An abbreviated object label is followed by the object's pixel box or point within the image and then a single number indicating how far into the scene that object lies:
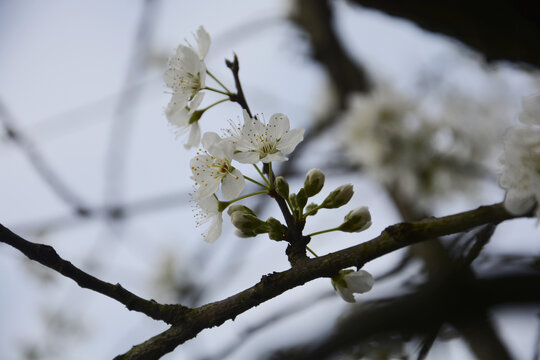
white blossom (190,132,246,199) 0.56
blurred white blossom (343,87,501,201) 1.93
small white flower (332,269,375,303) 0.56
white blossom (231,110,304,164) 0.56
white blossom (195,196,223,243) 0.57
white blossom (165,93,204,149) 0.58
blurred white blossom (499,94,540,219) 0.55
